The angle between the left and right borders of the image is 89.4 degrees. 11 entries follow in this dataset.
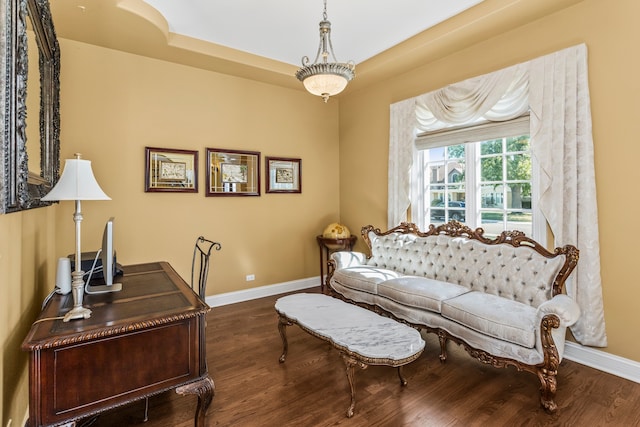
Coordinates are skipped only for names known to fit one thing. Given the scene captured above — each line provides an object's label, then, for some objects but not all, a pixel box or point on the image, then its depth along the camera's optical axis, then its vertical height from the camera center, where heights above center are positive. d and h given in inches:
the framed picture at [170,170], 150.3 +22.3
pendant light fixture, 99.6 +44.1
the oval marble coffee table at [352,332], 81.4 -33.1
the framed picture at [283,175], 186.2 +24.2
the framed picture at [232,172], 166.9 +23.4
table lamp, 70.4 +6.8
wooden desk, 54.0 -25.3
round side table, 191.0 -17.8
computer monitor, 77.5 -12.0
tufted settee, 89.4 -27.6
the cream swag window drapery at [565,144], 107.0 +24.1
